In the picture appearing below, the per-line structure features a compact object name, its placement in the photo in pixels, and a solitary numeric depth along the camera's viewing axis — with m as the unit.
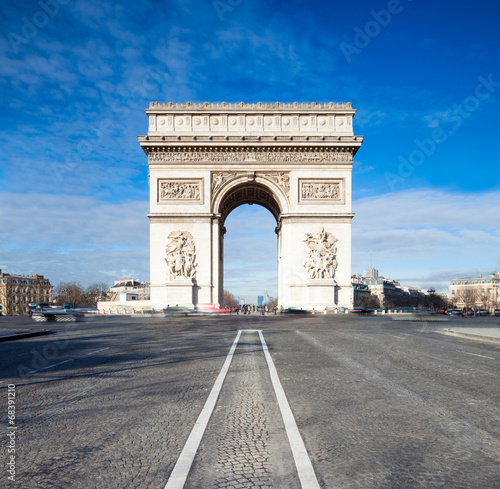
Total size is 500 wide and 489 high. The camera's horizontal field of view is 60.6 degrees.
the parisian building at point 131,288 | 113.63
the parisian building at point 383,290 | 120.55
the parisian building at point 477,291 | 115.48
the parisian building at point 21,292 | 90.26
